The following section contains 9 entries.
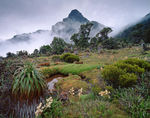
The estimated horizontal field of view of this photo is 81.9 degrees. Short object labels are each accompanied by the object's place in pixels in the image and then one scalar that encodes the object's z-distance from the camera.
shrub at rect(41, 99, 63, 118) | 1.95
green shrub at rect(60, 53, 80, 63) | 12.68
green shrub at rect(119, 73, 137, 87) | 3.01
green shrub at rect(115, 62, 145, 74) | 3.47
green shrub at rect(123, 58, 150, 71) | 3.90
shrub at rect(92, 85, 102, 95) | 3.01
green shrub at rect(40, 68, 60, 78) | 7.49
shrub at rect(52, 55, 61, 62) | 15.65
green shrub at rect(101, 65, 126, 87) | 3.38
